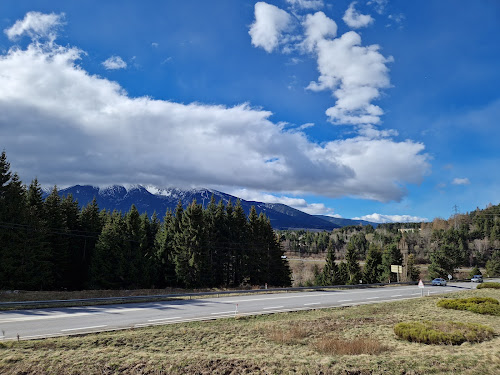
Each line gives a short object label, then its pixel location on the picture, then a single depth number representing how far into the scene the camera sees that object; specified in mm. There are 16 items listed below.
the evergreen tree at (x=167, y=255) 44156
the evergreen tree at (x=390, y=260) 63272
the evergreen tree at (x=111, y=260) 39562
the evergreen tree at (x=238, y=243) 49469
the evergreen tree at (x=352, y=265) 65750
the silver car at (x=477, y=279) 57744
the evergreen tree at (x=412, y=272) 64462
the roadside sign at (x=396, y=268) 51362
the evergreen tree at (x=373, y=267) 65812
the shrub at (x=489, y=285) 39381
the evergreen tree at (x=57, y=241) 39812
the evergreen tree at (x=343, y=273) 66894
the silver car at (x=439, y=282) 47656
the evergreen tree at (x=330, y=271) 64938
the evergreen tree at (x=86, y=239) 44344
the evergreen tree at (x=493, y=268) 86000
